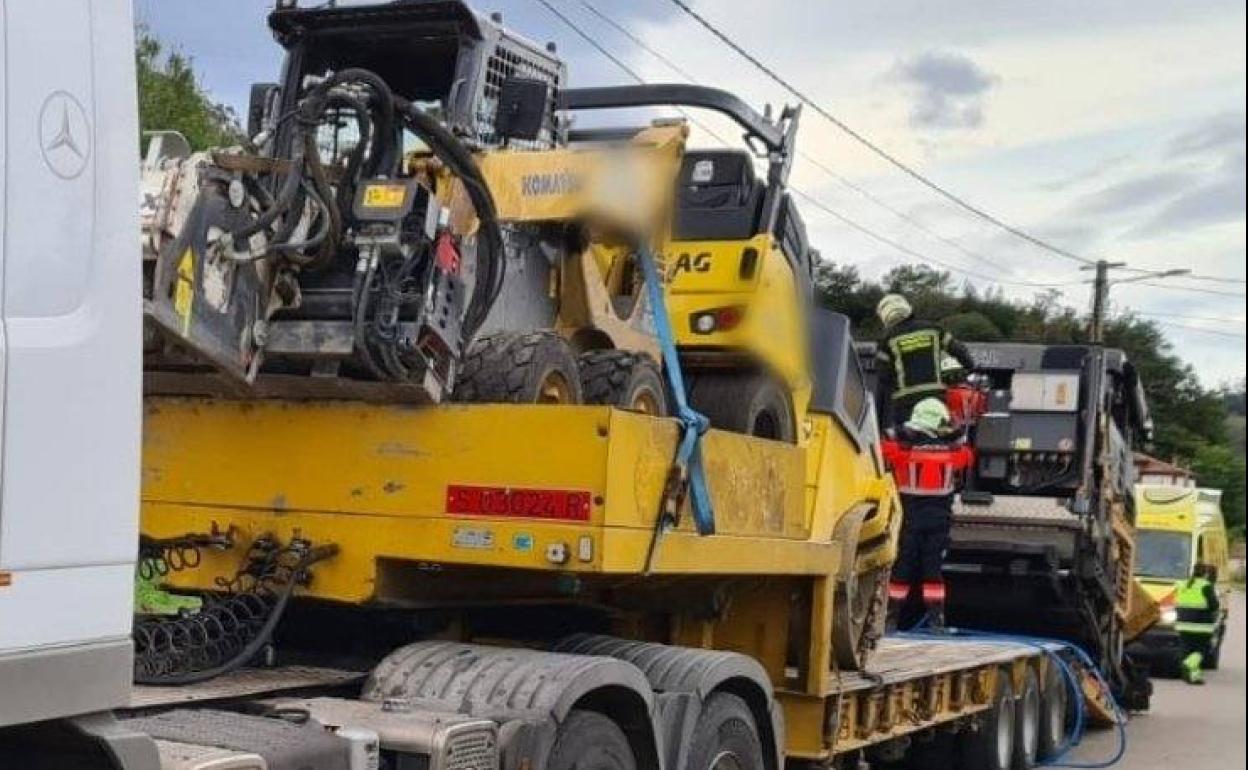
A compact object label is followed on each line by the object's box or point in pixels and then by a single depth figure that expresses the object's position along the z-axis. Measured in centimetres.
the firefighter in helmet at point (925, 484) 989
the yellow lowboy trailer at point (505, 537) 446
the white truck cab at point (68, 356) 267
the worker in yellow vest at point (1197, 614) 1778
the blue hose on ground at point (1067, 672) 1050
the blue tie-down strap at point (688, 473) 491
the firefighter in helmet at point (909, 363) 930
